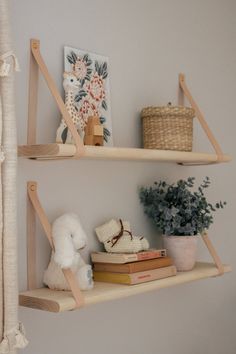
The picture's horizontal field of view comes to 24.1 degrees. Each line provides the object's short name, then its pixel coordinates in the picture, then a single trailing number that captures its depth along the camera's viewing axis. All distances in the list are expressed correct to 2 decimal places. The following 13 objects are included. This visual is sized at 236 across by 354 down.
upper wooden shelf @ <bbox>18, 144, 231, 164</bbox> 1.39
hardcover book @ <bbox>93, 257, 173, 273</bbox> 1.64
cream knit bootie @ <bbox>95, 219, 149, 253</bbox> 1.71
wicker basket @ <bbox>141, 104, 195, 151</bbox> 1.81
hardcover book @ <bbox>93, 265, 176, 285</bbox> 1.62
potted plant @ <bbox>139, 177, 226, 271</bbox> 1.88
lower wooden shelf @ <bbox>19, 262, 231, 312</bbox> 1.39
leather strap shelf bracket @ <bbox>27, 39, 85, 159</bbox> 1.50
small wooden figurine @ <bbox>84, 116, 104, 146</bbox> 1.57
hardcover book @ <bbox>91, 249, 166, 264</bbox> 1.65
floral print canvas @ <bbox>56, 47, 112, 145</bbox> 1.59
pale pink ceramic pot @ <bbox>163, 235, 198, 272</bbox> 1.88
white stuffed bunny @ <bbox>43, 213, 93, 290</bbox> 1.44
